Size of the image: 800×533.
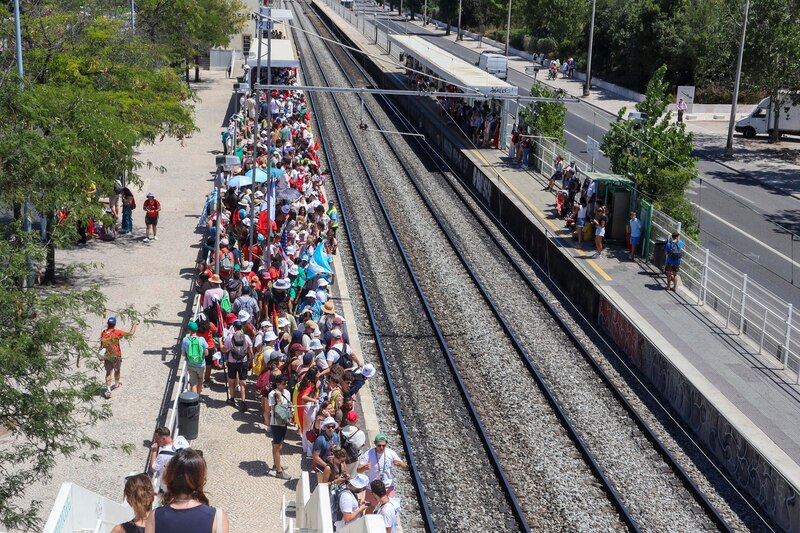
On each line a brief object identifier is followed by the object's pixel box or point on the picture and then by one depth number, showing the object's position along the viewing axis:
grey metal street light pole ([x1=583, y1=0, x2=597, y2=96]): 55.72
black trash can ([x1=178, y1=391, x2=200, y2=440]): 14.42
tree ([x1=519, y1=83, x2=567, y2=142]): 34.72
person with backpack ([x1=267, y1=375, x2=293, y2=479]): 14.25
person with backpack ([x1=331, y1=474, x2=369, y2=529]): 11.42
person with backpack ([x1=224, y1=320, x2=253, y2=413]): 15.97
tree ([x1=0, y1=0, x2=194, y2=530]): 10.03
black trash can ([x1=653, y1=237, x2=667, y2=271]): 25.09
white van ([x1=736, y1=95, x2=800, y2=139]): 45.03
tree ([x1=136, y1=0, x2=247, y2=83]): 40.50
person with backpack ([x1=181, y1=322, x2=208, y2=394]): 15.96
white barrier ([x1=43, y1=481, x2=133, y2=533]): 7.40
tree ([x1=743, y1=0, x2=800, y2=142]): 41.25
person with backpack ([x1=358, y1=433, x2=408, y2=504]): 12.45
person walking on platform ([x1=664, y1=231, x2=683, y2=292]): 23.33
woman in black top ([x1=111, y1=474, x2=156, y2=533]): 6.53
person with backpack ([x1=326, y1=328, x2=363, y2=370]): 16.14
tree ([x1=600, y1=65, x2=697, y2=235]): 25.84
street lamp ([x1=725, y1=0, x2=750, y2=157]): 40.86
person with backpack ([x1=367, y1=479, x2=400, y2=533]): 11.16
